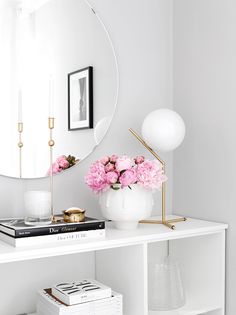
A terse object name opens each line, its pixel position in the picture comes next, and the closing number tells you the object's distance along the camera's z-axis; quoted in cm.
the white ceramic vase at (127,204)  167
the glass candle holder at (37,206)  154
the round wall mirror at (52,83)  169
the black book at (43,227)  143
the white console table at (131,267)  161
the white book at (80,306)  149
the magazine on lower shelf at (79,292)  152
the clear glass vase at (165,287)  185
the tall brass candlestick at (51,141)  164
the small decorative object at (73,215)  157
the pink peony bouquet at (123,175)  166
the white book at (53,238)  143
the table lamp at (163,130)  177
